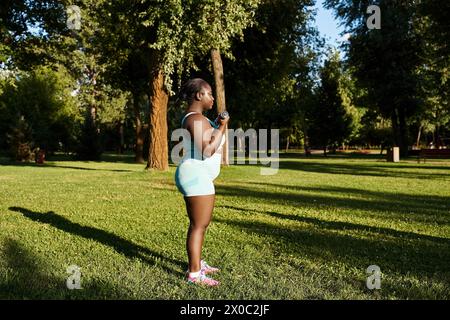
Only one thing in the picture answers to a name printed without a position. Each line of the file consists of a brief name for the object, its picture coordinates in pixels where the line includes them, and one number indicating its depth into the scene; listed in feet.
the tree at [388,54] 120.98
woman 15.38
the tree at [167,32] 62.59
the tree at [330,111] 183.11
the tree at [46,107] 149.07
